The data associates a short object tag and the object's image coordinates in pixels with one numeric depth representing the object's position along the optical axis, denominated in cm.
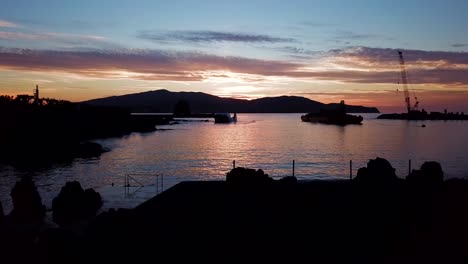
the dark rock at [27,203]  3544
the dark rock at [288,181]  2863
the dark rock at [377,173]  2663
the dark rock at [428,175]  2831
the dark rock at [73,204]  3528
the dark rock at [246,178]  2614
